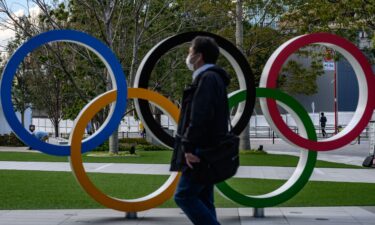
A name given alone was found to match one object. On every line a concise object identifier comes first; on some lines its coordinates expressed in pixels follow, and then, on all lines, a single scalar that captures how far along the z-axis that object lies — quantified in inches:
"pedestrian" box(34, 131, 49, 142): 1177.8
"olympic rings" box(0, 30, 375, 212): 320.2
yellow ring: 319.6
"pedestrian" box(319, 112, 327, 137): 1615.4
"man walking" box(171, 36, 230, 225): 208.8
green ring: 328.5
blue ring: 316.8
